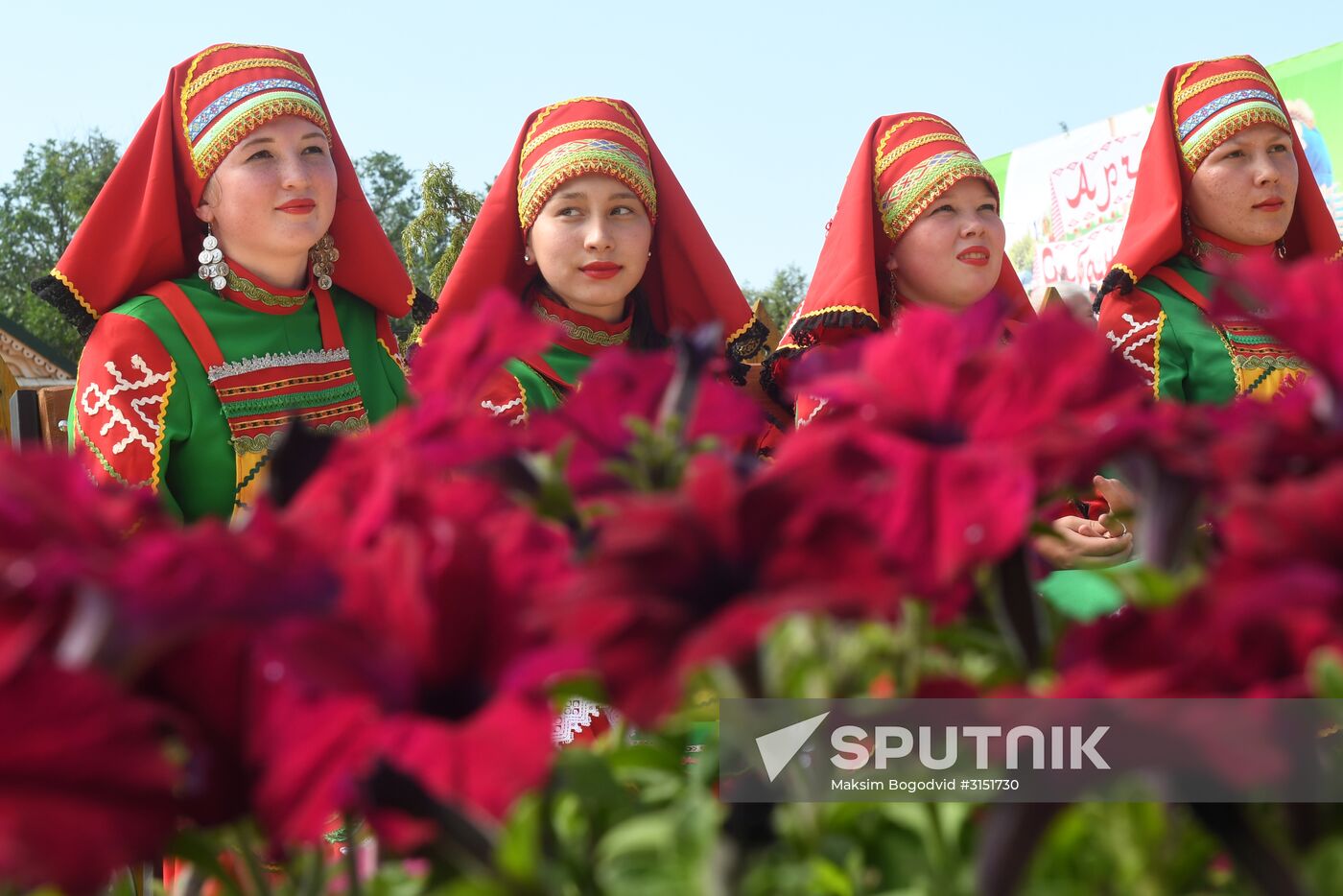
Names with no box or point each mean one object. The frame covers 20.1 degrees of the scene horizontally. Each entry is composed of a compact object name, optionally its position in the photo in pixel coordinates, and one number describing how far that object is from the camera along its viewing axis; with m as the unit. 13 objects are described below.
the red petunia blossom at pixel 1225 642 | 0.83
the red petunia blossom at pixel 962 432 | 0.92
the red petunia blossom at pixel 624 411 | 1.24
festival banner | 7.81
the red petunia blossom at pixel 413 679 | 0.85
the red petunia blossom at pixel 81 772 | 0.75
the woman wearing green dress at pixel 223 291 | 4.13
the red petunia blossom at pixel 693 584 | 0.81
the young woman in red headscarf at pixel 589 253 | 4.38
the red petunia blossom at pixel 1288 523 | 0.87
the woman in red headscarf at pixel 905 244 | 4.50
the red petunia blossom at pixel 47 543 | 0.82
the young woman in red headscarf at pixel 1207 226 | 4.49
